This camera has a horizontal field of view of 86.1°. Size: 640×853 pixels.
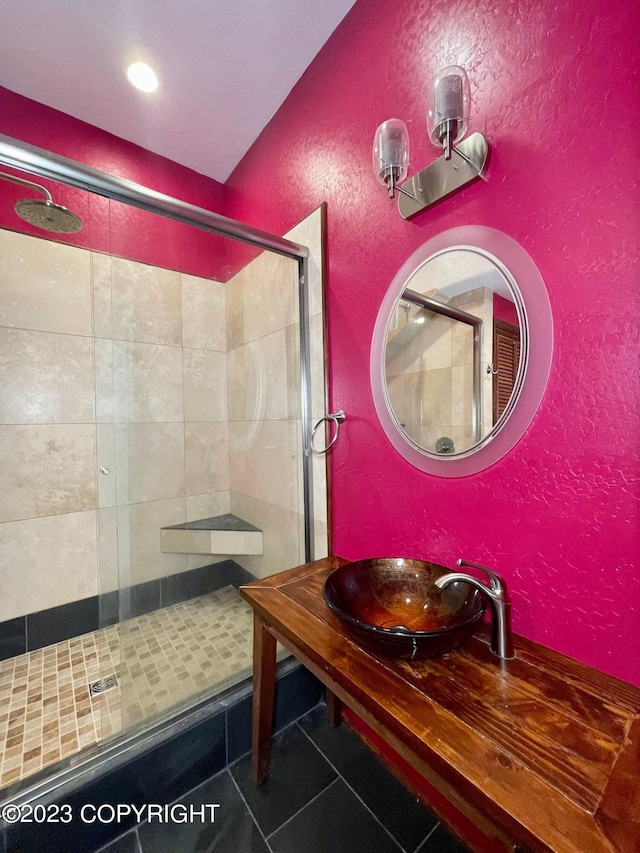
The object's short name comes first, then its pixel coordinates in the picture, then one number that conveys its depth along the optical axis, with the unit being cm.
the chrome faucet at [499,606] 76
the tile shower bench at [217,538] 183
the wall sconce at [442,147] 82
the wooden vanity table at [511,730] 47
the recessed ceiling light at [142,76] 148
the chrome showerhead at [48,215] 145
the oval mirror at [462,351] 83
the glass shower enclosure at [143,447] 150
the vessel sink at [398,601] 73
